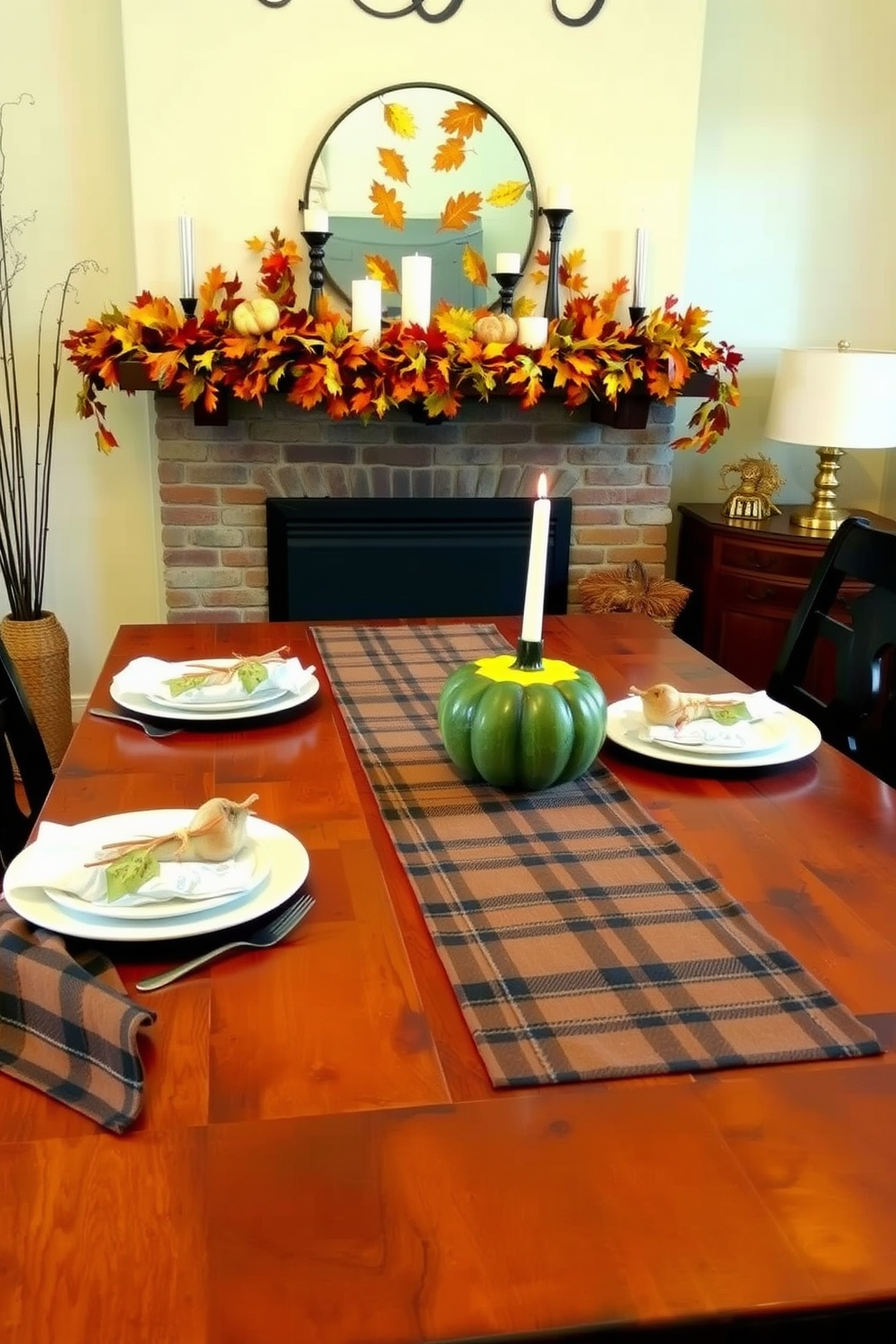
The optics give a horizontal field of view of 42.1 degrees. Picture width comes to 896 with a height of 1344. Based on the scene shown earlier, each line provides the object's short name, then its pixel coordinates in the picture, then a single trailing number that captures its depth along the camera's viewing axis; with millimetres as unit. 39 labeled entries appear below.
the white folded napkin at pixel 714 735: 1449
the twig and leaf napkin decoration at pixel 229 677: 1567
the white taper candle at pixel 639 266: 3105
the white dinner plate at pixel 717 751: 1427
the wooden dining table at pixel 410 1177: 650
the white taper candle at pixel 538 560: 1272
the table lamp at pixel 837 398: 3098
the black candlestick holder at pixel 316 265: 2953
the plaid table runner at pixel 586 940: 878
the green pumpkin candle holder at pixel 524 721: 1294
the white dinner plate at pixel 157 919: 985
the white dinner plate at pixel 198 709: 1537
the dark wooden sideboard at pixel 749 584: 3250
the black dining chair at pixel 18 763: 1479
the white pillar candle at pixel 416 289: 2963
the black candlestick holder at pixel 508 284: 3037
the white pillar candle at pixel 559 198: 3023
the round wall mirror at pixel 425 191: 3039
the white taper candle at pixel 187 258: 2871
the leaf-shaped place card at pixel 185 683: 1567
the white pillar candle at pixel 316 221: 2877
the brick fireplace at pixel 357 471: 3184
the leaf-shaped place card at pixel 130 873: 1009
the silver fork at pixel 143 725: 1515
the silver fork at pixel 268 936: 955
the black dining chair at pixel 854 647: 1703
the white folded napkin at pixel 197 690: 1574
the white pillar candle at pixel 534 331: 3018
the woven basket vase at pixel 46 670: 3113
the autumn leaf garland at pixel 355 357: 2854
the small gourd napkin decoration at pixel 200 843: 1053
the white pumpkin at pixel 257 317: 2844
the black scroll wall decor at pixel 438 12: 2967
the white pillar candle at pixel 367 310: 2914
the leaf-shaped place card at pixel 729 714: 1487
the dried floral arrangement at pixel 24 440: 3186
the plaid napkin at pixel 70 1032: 812
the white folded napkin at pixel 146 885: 1016
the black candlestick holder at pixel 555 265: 3064
